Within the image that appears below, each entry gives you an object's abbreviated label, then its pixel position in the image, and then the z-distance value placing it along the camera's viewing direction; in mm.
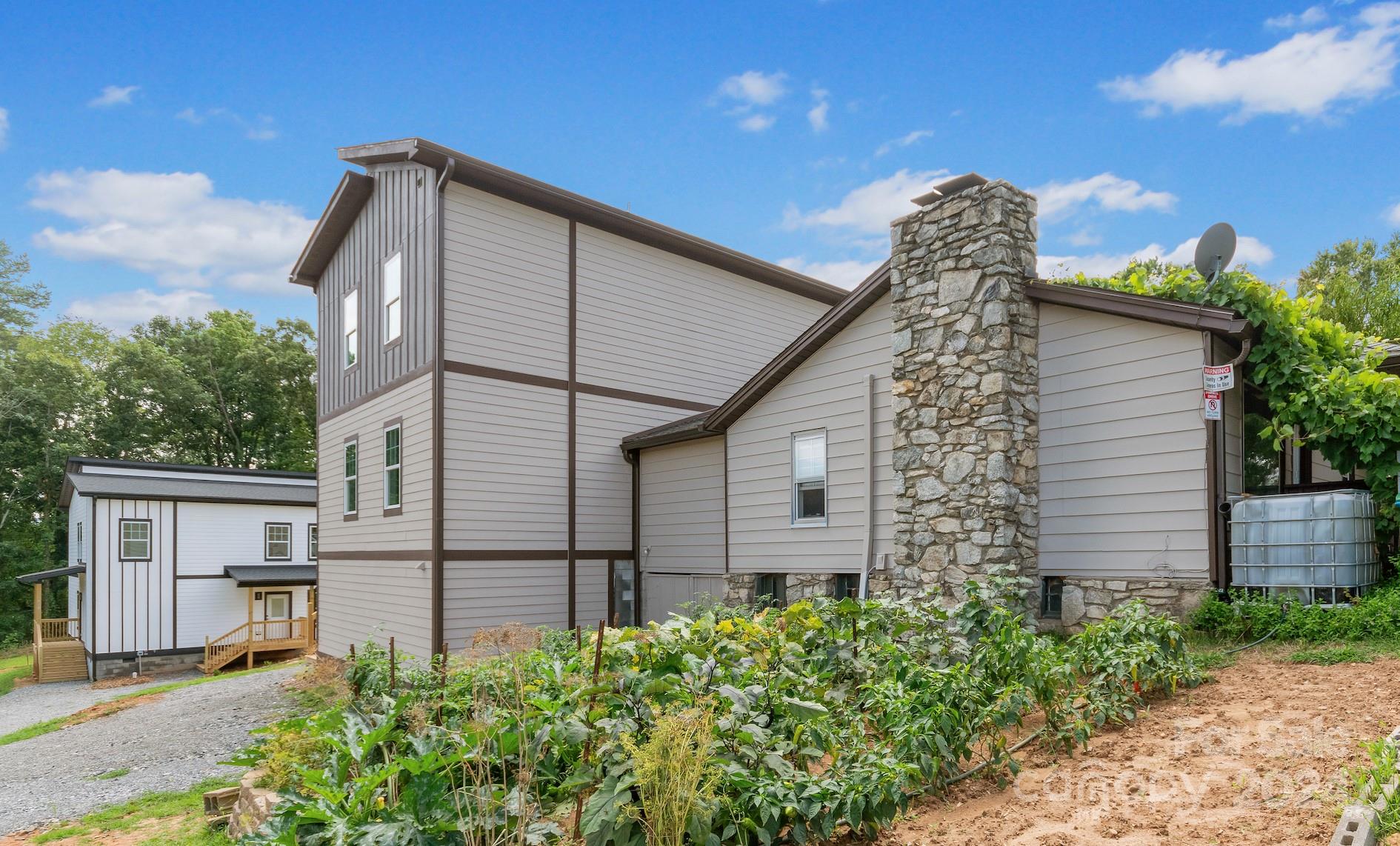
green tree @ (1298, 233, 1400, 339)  20609
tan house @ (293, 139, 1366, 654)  8117
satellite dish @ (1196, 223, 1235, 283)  8203
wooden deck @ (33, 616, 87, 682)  23188
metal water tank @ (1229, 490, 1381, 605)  7164
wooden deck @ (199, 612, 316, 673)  21906
